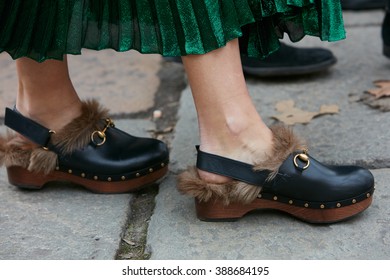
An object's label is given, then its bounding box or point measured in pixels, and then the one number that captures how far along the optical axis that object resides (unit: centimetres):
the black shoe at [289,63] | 397
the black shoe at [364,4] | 458
